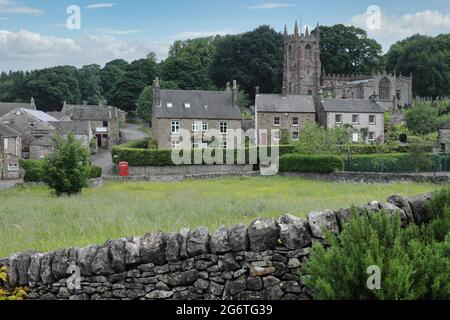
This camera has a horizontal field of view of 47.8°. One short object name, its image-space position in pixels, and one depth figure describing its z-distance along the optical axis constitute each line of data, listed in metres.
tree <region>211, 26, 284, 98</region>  103.12
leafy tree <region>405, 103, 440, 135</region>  73.81
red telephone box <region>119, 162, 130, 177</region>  48.56
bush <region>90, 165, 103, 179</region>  44.04
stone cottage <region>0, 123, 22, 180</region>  56.61
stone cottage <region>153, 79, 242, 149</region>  62.41
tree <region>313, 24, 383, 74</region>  117.00
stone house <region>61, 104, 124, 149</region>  83.62
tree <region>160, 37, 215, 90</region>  104.75
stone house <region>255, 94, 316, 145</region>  66.62
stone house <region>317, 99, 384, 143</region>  67.12
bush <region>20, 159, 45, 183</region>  44.32
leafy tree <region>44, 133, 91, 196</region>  32.62
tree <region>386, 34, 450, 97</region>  112.00
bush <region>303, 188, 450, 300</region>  6.12
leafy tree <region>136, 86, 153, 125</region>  86.06
